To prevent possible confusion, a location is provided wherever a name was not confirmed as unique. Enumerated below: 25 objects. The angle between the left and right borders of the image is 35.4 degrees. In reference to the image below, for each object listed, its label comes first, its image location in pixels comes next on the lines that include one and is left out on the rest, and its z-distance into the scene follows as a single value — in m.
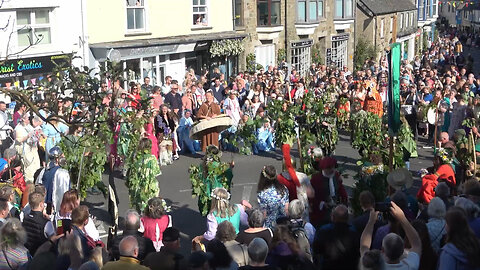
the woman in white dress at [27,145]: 15.27
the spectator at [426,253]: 7.09
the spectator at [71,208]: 8.91
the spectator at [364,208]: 7.96
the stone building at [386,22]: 42.00
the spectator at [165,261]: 6.94
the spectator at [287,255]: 7.02
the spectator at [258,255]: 6.61
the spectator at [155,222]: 9.05
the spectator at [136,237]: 7.71
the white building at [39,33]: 20.09
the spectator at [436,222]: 7.54
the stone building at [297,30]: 32.44
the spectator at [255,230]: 7.94
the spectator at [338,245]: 7.33
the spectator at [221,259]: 6.75
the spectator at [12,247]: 7.40
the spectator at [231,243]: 7.45
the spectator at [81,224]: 7.92
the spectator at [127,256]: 6.66
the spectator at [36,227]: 8.47
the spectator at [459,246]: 6.43
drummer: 17.75
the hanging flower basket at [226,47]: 28.98
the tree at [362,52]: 41.50
